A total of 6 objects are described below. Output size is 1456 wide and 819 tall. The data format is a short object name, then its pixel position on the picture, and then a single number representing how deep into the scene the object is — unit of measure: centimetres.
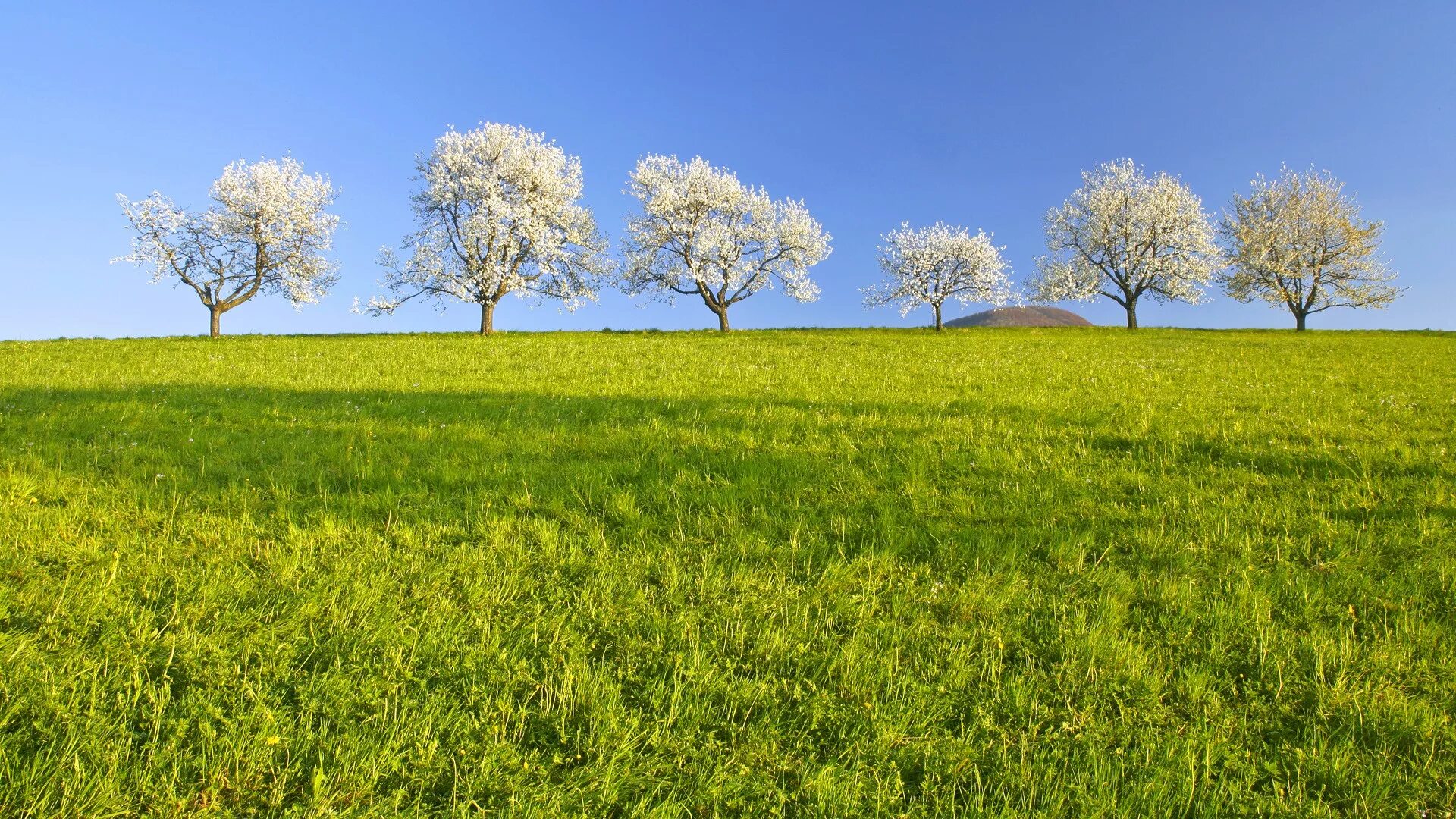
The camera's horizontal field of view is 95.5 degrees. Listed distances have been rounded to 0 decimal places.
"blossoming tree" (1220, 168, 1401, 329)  5703
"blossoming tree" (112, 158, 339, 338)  4022
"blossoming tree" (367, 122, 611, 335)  4025
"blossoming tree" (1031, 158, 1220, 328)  5412
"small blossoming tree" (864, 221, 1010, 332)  5272
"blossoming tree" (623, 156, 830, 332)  4781
